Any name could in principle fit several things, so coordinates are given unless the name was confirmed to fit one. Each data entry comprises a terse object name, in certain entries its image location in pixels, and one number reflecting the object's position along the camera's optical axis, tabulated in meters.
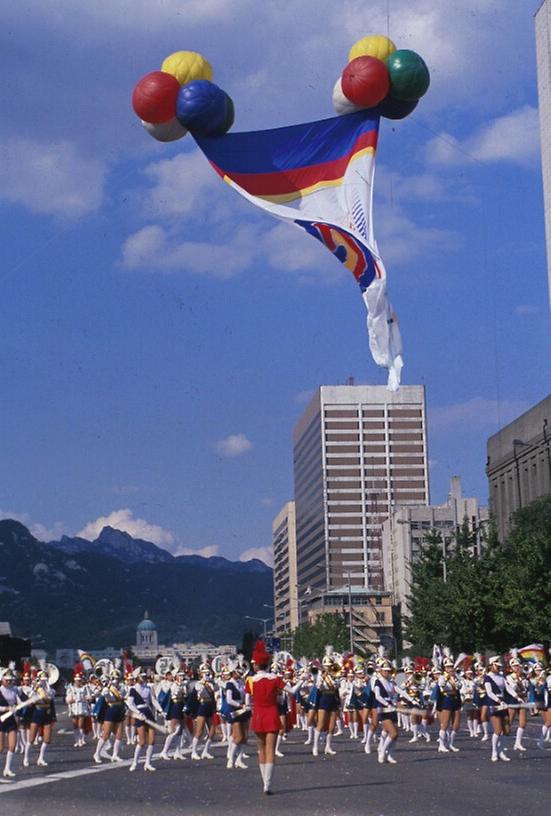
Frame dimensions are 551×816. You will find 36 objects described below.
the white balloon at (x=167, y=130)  19.62
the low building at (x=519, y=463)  84.25
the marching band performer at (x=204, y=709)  27.23
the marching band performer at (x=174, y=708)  27.08
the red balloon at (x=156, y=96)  19.12
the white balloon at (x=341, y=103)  19.86
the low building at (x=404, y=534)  161.88
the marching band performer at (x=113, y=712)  25.89
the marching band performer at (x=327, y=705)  27.61
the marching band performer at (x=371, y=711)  25.64
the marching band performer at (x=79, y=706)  34.09
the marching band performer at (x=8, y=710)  22.44
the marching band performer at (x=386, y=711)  23.42
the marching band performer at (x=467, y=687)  32.32
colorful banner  19.52
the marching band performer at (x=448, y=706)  27.70
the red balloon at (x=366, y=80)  19.11
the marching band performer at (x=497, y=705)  24.38
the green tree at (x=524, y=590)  51.34
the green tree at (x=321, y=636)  113.38
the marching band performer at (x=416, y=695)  31.38
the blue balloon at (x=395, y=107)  19.78
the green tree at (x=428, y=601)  60.45
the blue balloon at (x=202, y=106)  19.03
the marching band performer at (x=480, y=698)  30.23
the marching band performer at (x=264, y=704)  18.58
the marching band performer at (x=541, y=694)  29.16
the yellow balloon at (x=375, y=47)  19.55
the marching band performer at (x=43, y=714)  25.58
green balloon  19.20
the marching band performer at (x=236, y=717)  23.28
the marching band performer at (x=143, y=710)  23.34
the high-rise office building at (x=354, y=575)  195.25
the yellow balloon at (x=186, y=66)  19.48
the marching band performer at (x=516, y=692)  26.36
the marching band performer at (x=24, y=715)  26.30
